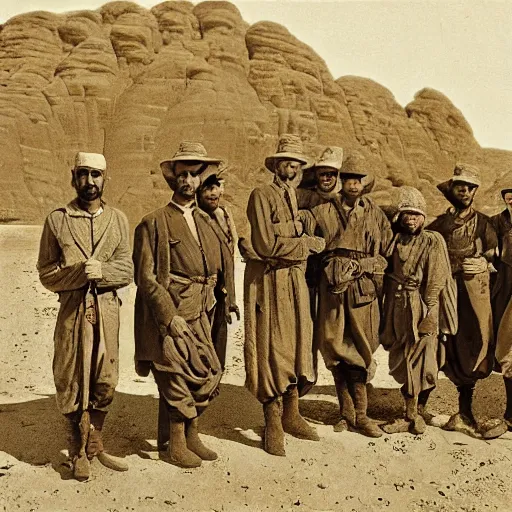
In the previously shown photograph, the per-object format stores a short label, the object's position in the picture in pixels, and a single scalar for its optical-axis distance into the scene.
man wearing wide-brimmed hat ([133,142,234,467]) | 5.46
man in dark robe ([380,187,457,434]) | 6.44
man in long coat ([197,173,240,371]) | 5.89
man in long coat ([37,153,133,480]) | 5.25
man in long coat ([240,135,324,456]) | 6.01
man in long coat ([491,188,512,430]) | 6.62
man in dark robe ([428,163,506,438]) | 6.73
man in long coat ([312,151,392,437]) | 6.43
